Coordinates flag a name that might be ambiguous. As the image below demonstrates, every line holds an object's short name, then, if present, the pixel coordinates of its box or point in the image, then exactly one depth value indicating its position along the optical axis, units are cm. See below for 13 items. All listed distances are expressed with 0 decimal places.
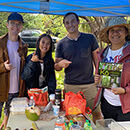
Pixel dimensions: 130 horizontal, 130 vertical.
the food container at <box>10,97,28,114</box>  223
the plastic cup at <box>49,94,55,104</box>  241
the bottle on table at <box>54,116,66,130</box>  160
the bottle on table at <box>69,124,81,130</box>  150
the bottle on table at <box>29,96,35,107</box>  213
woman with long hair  255
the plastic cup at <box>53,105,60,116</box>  213
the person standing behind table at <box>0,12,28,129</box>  266
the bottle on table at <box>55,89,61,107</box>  231
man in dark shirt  293
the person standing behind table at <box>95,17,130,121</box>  195
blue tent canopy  328
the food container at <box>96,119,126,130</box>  132
